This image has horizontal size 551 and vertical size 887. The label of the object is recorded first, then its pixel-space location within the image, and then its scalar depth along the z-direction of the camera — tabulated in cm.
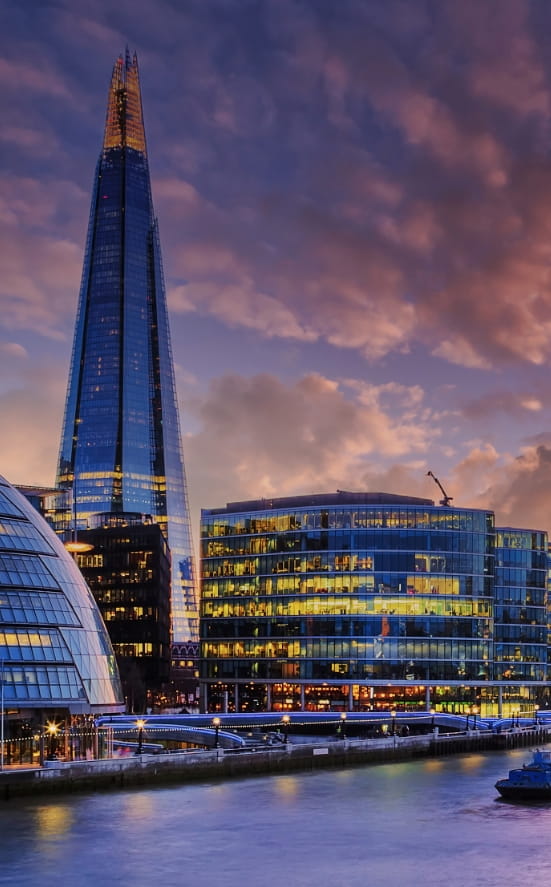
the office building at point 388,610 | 19262
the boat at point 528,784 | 9962
